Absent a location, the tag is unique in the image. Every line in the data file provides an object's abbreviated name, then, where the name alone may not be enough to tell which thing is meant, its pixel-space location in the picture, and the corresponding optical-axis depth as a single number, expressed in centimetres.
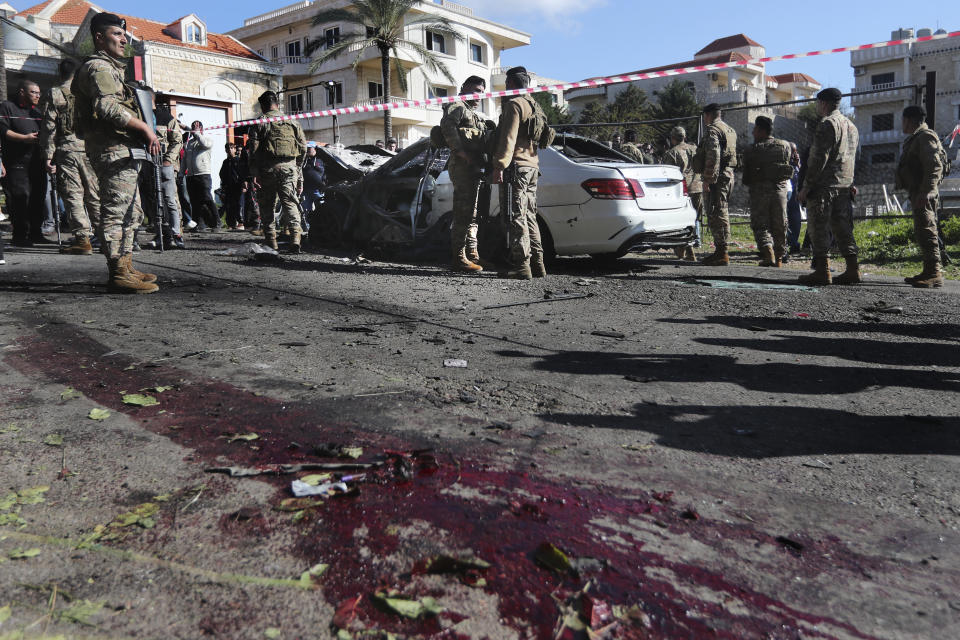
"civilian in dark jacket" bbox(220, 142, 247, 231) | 1358
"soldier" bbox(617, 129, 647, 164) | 1151
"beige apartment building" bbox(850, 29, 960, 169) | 5319
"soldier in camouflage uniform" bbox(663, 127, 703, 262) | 1104
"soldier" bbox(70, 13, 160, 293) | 556
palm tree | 3697
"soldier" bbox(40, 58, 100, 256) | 823
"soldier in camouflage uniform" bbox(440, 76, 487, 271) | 749
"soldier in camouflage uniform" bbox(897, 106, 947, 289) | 742
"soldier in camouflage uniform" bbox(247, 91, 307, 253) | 890
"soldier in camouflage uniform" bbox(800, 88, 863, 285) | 753
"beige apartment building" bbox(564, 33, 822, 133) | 6059
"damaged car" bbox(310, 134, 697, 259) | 768
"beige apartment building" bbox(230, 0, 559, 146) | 4509
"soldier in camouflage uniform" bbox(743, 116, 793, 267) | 914
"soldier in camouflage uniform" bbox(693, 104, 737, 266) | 926
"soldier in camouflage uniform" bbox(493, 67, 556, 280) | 725
